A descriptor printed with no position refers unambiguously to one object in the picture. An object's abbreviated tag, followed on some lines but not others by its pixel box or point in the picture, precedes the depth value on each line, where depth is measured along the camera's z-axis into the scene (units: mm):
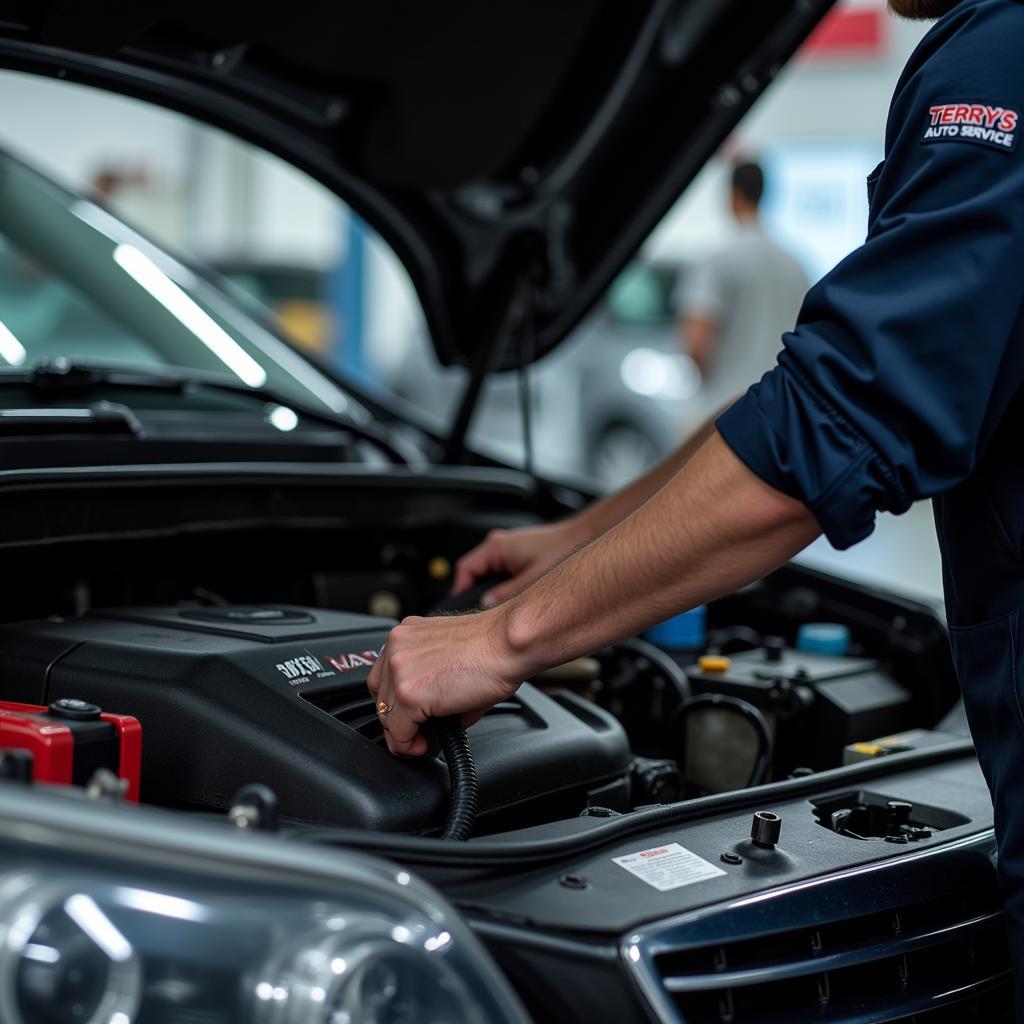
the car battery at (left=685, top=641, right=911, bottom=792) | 1530
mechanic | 952
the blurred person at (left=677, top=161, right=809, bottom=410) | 4406
